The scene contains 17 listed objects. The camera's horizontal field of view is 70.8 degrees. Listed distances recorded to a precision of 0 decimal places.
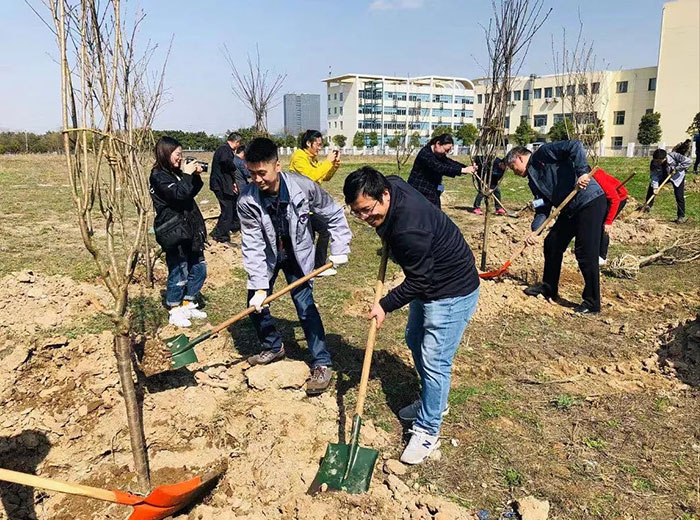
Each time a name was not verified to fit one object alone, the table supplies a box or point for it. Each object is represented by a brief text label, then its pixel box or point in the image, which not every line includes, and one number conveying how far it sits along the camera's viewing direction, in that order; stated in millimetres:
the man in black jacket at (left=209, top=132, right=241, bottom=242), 7367
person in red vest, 5328
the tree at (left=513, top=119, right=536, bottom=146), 39906
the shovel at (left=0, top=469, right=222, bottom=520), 1875
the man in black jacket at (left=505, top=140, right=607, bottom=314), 4723
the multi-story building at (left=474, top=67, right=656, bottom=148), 41906
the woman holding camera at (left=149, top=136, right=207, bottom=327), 4180
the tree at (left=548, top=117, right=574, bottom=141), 36369
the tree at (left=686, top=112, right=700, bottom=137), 21598
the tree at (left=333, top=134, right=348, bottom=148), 51259
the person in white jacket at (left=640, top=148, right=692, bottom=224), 9422
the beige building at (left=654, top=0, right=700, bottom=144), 37219
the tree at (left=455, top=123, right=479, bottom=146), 44062
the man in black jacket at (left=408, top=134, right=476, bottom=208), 6105
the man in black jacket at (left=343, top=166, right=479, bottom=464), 2465
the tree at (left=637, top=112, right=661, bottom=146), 35844
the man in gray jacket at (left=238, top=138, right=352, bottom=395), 3146
